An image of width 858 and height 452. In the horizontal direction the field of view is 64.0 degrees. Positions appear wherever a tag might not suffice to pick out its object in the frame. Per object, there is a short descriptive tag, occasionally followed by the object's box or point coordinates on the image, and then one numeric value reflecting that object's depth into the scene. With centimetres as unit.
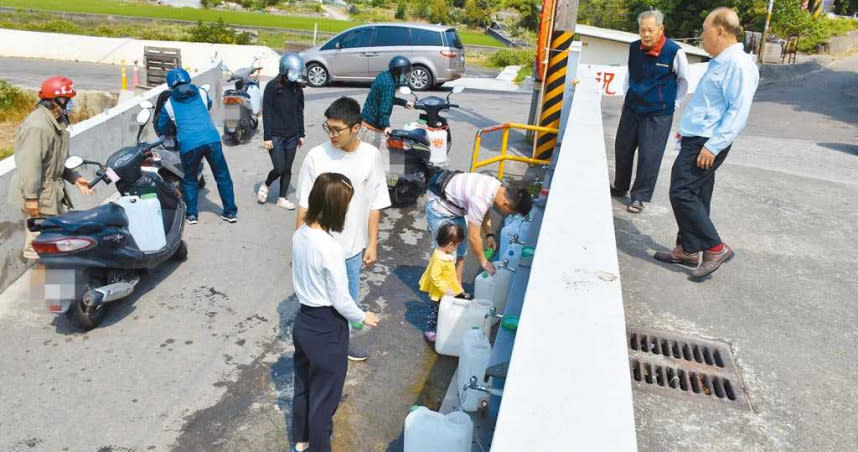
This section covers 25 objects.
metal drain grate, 374
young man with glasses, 433
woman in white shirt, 332
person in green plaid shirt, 775
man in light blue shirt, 473
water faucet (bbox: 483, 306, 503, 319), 424
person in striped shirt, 492
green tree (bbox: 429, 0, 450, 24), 6530
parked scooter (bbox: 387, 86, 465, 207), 793
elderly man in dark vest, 629
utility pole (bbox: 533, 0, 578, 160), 985
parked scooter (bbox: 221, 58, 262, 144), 1012
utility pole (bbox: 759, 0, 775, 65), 2650
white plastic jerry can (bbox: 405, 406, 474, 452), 327
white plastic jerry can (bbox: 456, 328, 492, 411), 401
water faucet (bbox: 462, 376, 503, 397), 308
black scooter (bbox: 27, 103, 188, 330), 470
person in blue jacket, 671
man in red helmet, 504
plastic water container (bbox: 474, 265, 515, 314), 486
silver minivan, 1806
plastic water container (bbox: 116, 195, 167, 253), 552
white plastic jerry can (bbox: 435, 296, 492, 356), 470
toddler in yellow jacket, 494
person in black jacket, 738
